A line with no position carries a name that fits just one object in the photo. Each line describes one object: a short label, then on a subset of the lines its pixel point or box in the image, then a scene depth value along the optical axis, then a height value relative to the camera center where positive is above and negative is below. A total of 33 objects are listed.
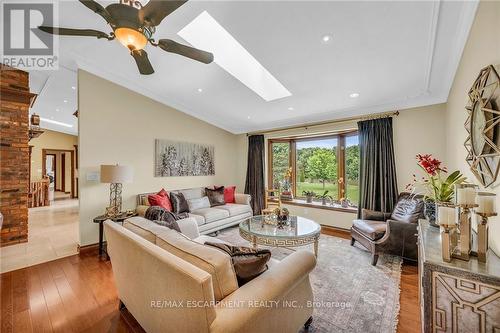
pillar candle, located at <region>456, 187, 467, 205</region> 1.27 -0.18
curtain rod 3.66 +0.96
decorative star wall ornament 1.29 +0.29
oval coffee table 2.51 -0.85
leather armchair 2.72 -0.90
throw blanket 2.30 -0.57
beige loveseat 1.02 -0.73
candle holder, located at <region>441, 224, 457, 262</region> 1.27 -0.46
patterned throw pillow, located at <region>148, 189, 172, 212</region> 3.67 -0.58
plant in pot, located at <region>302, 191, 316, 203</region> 4.95 -0.68
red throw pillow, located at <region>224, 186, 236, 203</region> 5.06 -0.68
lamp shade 3.17 -0.09
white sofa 3.80 -0.90
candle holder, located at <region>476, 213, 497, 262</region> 1.24 -0.44
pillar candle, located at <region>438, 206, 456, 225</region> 1.30 -0.31
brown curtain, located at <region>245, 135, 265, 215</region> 5.51 -0.13
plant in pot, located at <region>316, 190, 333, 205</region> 4.72 -0.69
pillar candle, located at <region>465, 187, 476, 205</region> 1.25 -0.18
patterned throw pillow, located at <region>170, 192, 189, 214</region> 3.92 -0.69
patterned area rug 1.78 -1.34
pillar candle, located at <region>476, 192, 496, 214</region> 1.24 -0.22
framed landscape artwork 4.40 +0.21
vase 2.16 -0.48
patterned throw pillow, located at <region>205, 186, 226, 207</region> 4.72 -0.66
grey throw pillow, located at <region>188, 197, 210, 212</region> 4.21 -0.76
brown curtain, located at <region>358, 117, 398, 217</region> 3.60 +0.00
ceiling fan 1.44 +1.11
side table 3.15 -0.81
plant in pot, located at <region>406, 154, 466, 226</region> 1.64 -0.16
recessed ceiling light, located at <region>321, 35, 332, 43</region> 2.26 +1.44
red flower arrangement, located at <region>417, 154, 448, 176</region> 2.06 +0.01
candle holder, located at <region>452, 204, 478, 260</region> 1.29 -0.43
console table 1.10 -0.73
